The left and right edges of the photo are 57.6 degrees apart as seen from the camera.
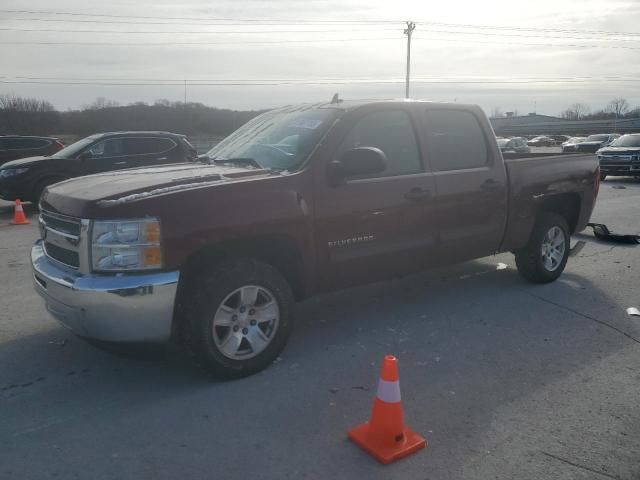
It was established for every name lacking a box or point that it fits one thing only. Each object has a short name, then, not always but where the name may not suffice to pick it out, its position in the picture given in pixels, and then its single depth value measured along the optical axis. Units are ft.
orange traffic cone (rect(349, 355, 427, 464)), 10.21
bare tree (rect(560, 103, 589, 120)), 398.62
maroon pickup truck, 11.93
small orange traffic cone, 36.42
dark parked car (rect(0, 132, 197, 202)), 41.22
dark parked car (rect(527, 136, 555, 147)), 200.95
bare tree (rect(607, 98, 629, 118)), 354.08
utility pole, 163.63
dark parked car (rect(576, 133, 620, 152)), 103.71
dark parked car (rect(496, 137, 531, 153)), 115.07
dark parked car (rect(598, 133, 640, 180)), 65.05
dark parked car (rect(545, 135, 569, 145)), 213.50
